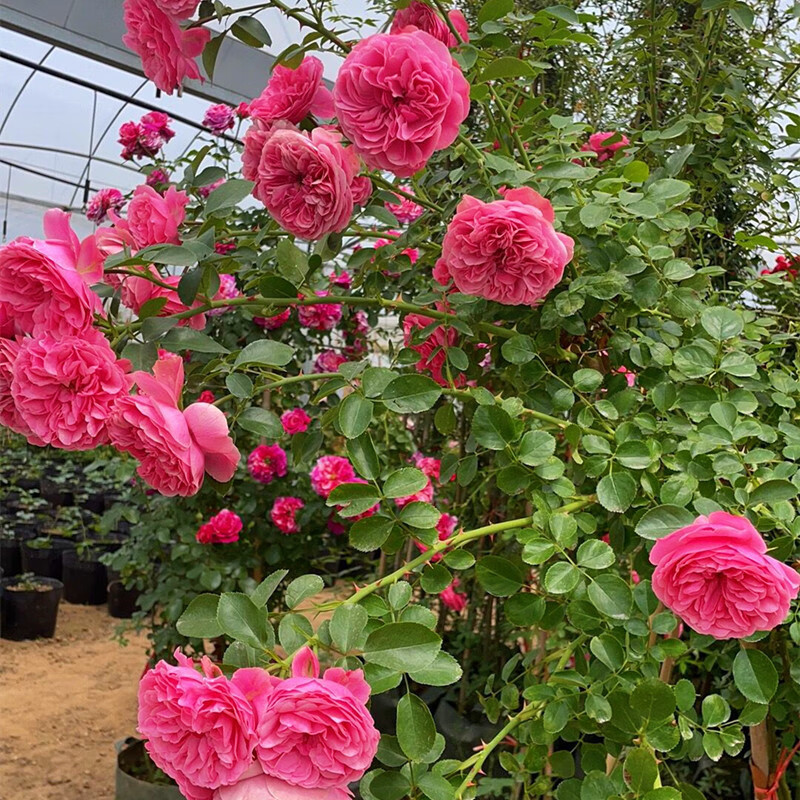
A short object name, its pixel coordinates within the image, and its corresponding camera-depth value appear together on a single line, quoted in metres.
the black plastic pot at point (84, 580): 4.80
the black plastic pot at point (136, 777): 2.34
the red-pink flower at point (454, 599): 2.07
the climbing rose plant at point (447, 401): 0.56
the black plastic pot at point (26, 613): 4.19
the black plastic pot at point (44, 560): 4.96
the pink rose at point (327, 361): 2.69
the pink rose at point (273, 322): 2.38
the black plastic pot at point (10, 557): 4.98
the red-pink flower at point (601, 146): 1.25
